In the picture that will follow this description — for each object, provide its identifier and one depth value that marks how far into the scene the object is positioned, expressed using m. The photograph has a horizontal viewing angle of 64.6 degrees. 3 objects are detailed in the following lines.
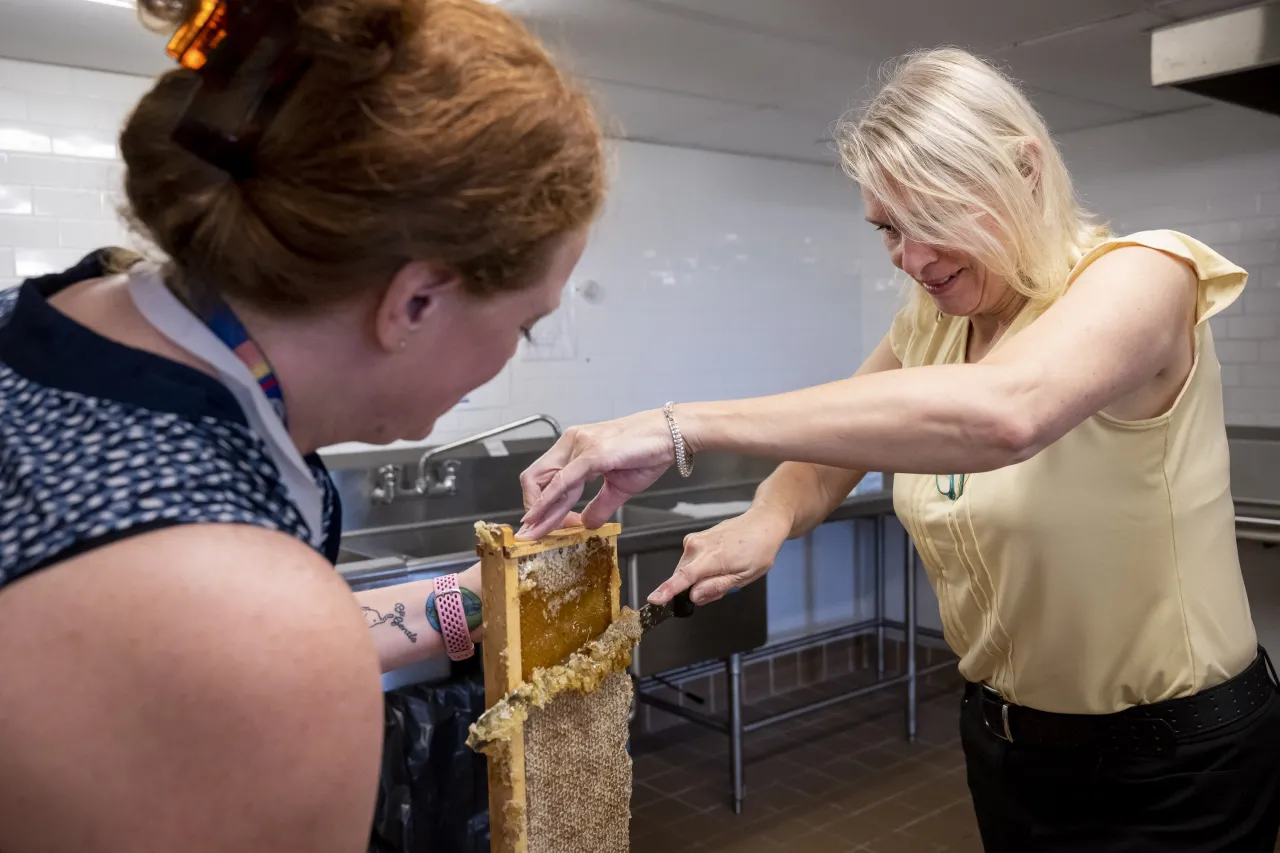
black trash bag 2.31
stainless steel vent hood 2.00
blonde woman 1.15
